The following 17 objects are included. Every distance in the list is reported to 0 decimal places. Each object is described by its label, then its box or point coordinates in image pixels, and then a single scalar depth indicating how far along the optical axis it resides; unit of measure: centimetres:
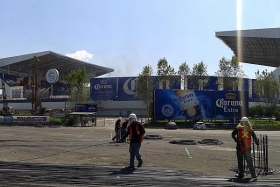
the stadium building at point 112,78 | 8569
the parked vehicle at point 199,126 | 4918
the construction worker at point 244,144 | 970
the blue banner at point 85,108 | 5838
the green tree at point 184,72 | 7344
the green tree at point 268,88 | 6675
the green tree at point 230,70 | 7212
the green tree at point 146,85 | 6988
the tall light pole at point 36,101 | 6544
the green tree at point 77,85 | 7112
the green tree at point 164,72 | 6988
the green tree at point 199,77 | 7461
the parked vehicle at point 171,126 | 4869
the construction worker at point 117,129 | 2199
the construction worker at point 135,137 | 1100
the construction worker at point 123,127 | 2190
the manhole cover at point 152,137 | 2520
